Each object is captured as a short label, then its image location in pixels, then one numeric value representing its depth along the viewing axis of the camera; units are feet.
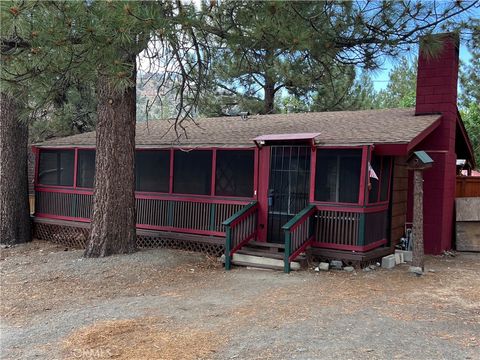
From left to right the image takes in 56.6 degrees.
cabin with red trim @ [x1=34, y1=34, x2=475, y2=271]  26.32
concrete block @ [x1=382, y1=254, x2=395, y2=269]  26.73
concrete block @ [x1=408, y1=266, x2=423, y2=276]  24.63
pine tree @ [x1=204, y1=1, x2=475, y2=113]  21.18
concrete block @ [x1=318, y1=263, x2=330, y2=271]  25.82
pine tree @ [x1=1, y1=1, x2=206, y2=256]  17.07
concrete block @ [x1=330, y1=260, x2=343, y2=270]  26.09
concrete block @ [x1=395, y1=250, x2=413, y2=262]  29.23
